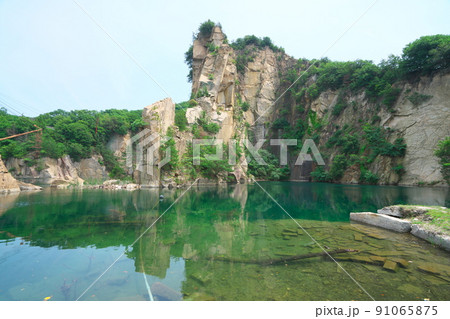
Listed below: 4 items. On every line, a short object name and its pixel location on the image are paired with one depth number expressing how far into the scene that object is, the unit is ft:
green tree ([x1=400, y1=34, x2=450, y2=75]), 74.49
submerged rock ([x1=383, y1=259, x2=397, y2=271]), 12.42
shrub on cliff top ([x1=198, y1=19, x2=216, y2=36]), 117.80
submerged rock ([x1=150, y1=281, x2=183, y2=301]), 9.72
